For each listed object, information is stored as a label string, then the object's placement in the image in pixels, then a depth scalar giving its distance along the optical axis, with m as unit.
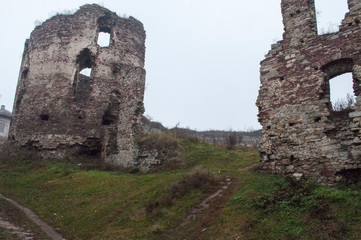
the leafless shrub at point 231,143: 18.22
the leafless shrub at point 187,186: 9.48
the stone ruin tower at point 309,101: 9.80
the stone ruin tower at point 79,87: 18.45
